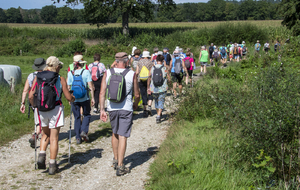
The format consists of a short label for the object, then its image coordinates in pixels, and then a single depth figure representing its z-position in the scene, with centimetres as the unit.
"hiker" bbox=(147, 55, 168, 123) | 786
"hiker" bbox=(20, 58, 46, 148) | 509
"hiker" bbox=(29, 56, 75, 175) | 459
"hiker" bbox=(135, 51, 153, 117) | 835
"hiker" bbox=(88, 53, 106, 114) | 841
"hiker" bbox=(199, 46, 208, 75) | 1652
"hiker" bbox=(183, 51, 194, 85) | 1153
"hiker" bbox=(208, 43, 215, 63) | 2314
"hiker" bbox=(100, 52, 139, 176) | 469
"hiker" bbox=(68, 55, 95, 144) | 633
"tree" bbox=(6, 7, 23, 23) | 12900
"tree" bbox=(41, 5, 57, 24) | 13350
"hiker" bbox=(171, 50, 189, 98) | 999
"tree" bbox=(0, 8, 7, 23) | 12794
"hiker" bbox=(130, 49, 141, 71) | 888
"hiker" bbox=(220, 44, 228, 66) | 2195
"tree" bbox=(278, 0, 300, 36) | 3250
